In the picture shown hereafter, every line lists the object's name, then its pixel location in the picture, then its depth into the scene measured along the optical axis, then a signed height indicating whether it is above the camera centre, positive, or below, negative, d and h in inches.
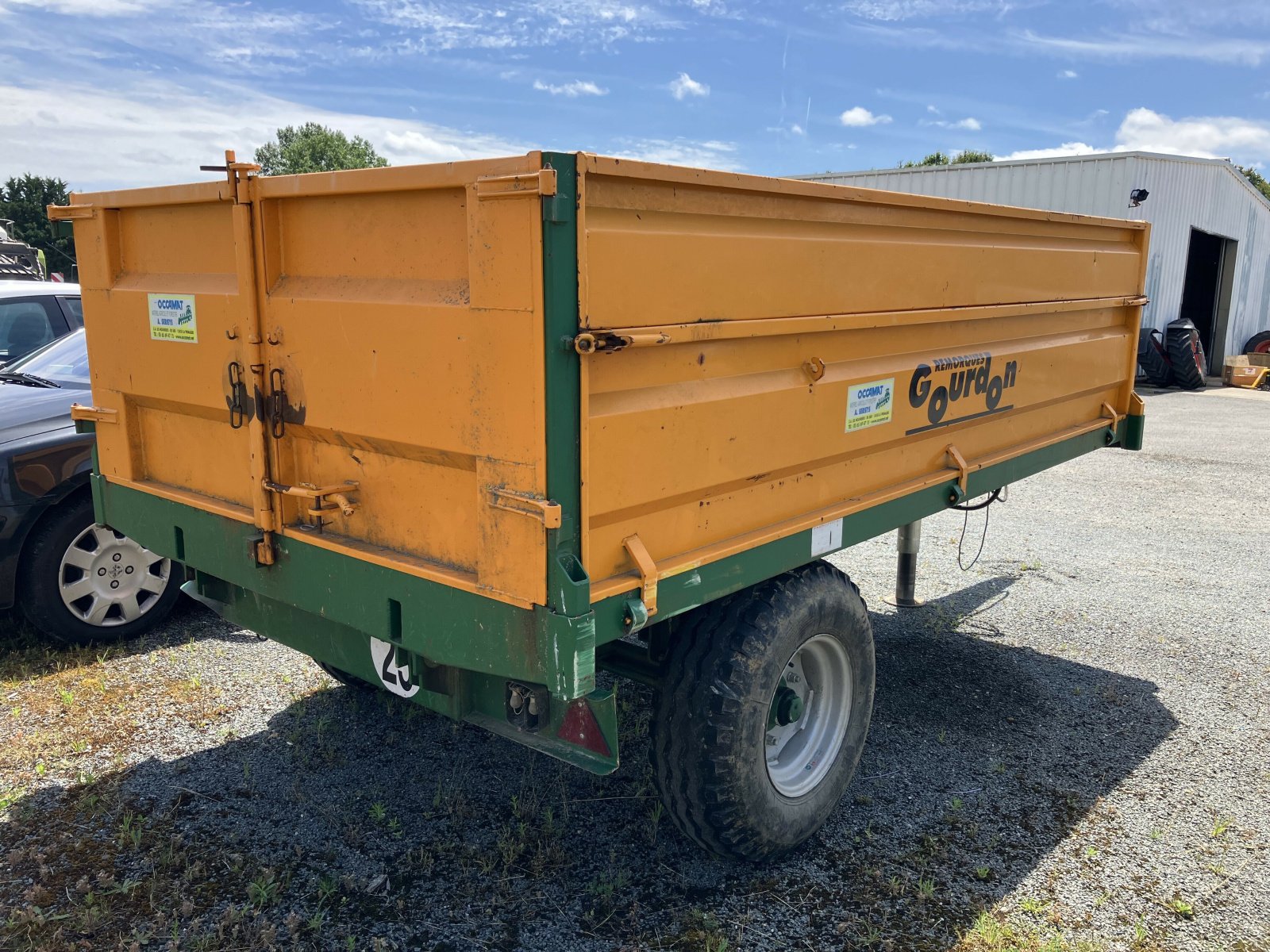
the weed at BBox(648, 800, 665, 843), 133.3 -76.0
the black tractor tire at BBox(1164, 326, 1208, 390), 745.6 -60.7
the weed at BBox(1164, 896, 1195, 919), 120.7 -78.5
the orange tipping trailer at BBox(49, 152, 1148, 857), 93.1 -17.9
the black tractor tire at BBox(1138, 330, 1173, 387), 751.7 -66.3
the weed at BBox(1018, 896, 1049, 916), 120.1 -77.9
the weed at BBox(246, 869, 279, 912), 117.1 -75.2
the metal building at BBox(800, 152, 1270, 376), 720.3 +58.1
